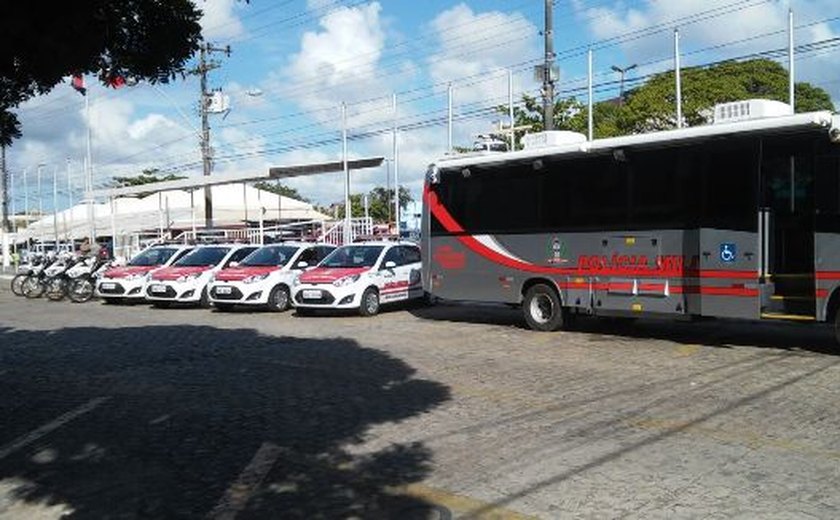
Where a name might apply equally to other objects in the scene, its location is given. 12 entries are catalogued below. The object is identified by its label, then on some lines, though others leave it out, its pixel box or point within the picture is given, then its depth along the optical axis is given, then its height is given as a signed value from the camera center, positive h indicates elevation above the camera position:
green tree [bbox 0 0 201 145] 5.81 +1.51
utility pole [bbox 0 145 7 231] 57.76 +4.46
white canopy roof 49.66 +2.21
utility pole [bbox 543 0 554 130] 23.33 +4.72
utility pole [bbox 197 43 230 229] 38.44 +5.21
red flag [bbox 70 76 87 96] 8.49 +1.64
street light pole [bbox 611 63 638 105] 40.19 +8.00
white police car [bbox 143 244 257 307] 21.48 -0.66
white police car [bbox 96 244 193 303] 23.09 -0.63
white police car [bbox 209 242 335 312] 19.81 -0.67
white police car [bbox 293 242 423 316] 18.36 -0.72
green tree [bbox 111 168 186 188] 88.31 +7.76
